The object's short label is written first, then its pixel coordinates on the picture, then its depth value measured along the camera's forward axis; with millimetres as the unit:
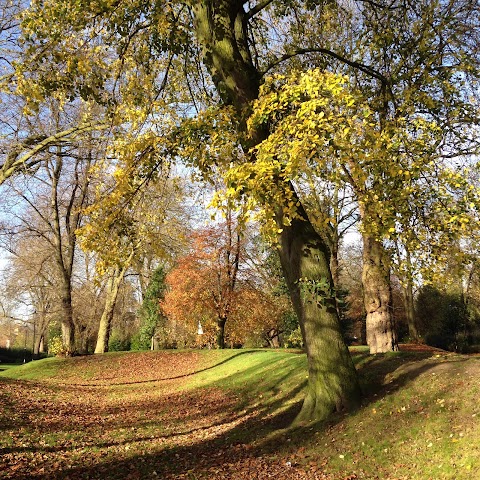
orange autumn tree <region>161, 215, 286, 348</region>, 23656
